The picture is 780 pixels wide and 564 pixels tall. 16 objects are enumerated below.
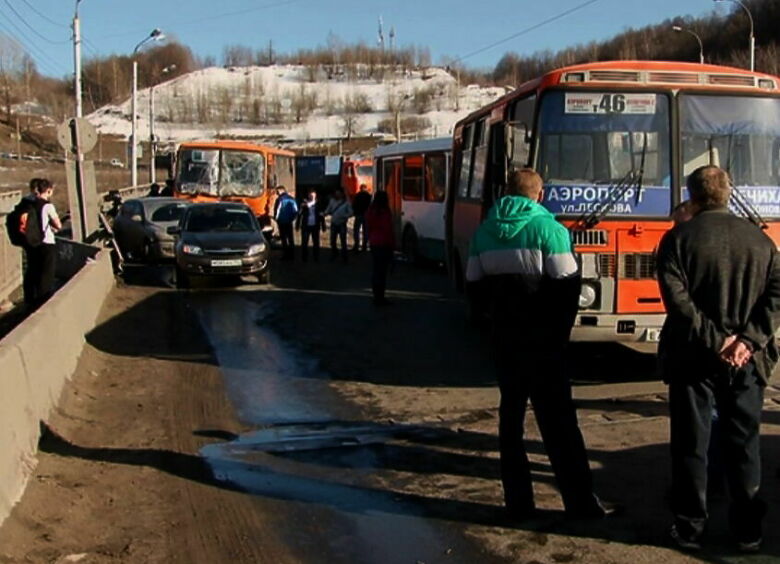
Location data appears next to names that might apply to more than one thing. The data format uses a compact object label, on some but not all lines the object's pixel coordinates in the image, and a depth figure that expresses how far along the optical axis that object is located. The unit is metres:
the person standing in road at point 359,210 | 23.55
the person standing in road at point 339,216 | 21.88
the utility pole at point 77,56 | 33.59
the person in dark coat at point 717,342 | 4.56
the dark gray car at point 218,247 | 17.08
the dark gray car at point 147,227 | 20.50
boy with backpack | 12.59
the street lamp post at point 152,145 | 49.17
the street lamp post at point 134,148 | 46.12
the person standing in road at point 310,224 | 22.17
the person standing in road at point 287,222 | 22.41
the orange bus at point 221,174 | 27.72
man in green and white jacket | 5.09
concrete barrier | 5.70
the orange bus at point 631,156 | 8.58
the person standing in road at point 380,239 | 14.45
